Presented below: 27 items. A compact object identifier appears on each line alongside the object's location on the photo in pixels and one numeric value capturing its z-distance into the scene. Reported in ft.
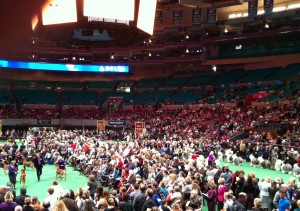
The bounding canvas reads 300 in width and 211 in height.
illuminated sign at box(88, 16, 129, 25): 63.93
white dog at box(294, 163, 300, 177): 62.77
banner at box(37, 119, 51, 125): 158.47
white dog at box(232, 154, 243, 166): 79.92
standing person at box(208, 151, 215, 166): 63.95
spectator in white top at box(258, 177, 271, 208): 38.60
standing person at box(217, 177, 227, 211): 39.10
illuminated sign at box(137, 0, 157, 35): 67.34
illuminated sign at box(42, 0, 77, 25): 64.13
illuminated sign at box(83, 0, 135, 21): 62.85
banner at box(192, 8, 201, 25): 160.04
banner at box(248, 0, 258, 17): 144.05
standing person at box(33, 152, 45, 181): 63.77
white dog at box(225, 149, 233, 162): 84.12
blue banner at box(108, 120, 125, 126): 154.78
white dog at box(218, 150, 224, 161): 86.10
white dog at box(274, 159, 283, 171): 71.18
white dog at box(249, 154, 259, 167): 76.95
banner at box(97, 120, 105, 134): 136.44
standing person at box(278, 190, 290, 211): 32.73
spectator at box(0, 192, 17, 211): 28.96
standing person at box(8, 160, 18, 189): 56.66
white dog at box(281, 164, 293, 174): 68.33
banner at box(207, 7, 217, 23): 155.63
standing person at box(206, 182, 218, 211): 39.28
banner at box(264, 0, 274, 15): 140.05
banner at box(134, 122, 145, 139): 121.70
